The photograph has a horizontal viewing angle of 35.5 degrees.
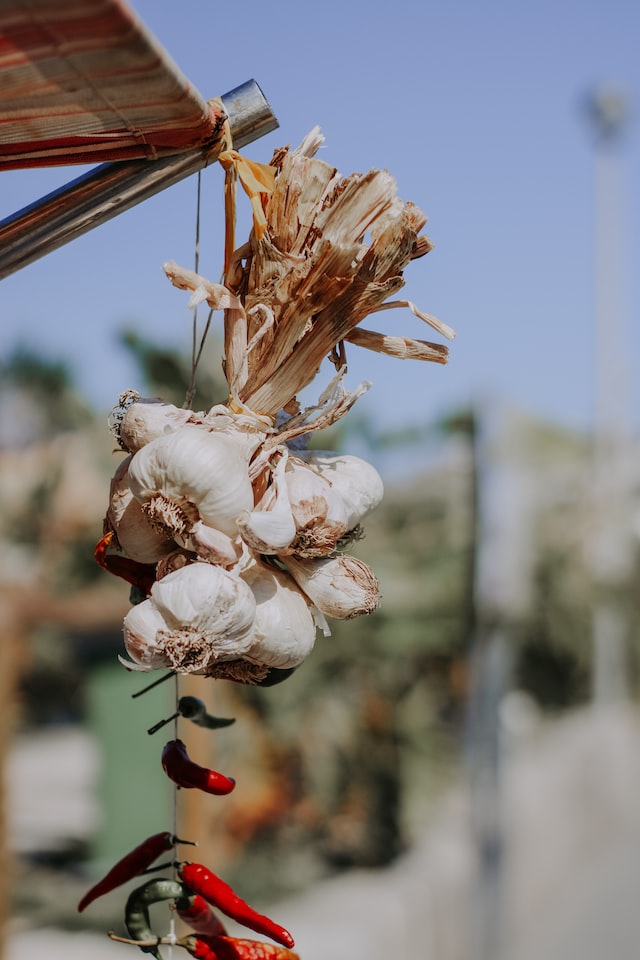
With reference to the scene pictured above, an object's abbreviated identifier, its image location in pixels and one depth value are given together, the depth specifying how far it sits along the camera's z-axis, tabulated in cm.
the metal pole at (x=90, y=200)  97
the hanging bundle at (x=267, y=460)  87
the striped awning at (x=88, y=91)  76
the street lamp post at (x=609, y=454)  973
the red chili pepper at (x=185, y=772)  104
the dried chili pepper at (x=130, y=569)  101
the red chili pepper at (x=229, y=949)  100
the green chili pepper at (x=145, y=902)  102
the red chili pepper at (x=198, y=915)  102
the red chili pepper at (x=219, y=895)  103
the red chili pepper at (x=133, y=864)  107
